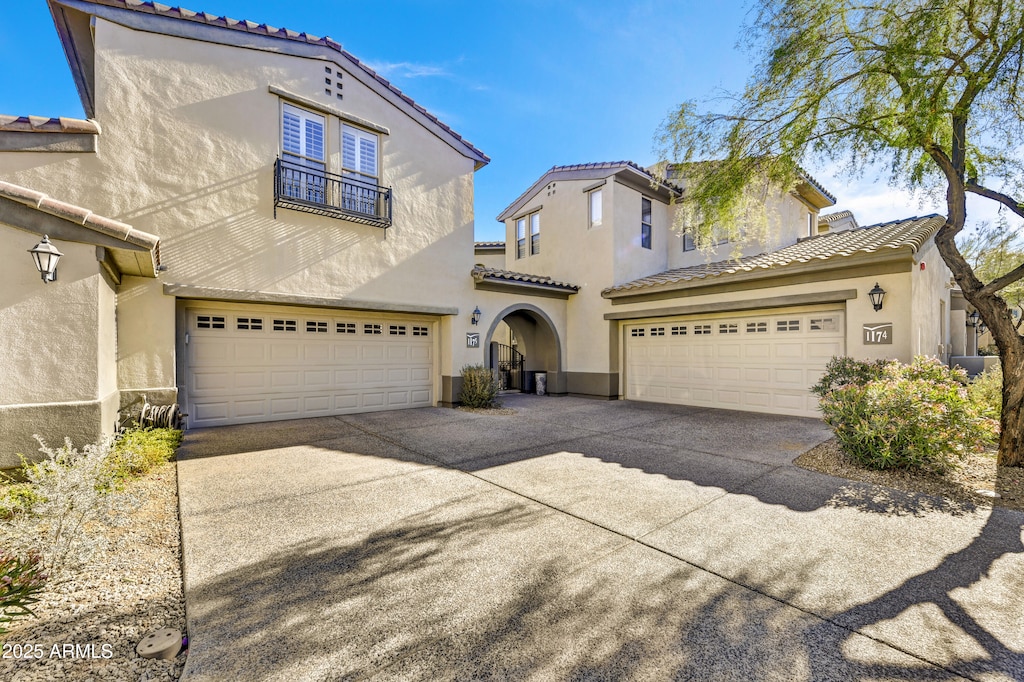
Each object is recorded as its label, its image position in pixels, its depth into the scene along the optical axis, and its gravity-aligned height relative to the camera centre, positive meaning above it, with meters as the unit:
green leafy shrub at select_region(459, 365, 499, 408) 11.38 -1.13
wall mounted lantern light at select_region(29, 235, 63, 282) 5.01 +1.06
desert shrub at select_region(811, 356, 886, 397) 8.09 -0.56
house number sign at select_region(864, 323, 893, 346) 8.64 +0.21
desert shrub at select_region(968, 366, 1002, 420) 7.50 -0.89
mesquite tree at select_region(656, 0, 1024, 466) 5.48 +3.43
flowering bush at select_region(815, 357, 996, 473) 5.55 -1.06
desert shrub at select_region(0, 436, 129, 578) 3.27 -1.42
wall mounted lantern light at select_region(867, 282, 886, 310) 8.68 +0.99
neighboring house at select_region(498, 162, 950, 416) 9.11 +1.32
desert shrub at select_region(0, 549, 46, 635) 2.46 -1.46
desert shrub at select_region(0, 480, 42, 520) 3.86 -1.42
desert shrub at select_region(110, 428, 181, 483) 5.34 -1.40
